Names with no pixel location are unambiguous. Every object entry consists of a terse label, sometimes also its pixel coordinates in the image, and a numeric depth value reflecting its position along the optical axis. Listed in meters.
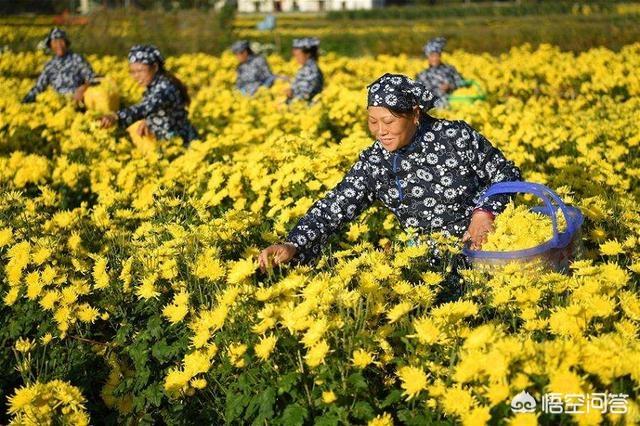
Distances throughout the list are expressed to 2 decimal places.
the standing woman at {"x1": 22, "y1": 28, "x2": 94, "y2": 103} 9.05
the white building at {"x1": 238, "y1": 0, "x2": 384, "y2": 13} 66.00
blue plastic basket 2.79
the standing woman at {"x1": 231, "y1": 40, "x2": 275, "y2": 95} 11.24
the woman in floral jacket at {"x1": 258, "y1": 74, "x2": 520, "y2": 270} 3.28
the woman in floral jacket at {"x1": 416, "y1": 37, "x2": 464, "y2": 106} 9.15
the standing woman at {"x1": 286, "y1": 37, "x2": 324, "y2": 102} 8.80
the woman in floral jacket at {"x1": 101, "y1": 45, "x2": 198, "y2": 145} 6.30
